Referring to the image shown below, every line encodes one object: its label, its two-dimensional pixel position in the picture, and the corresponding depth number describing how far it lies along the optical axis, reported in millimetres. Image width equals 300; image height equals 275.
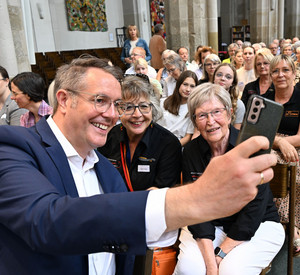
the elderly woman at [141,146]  2240
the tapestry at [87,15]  12926
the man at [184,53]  6704
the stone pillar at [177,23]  8625
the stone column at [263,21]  14438
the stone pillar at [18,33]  5324
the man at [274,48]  9805
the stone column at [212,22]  9664
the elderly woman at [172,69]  4633
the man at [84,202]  611
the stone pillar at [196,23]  8844
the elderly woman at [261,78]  3830
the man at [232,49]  7484
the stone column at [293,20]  19000
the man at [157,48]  6789
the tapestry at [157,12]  15977
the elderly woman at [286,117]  2383
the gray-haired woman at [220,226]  1748
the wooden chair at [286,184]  1992
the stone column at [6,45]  4900
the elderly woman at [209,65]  4635
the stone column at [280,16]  16034
